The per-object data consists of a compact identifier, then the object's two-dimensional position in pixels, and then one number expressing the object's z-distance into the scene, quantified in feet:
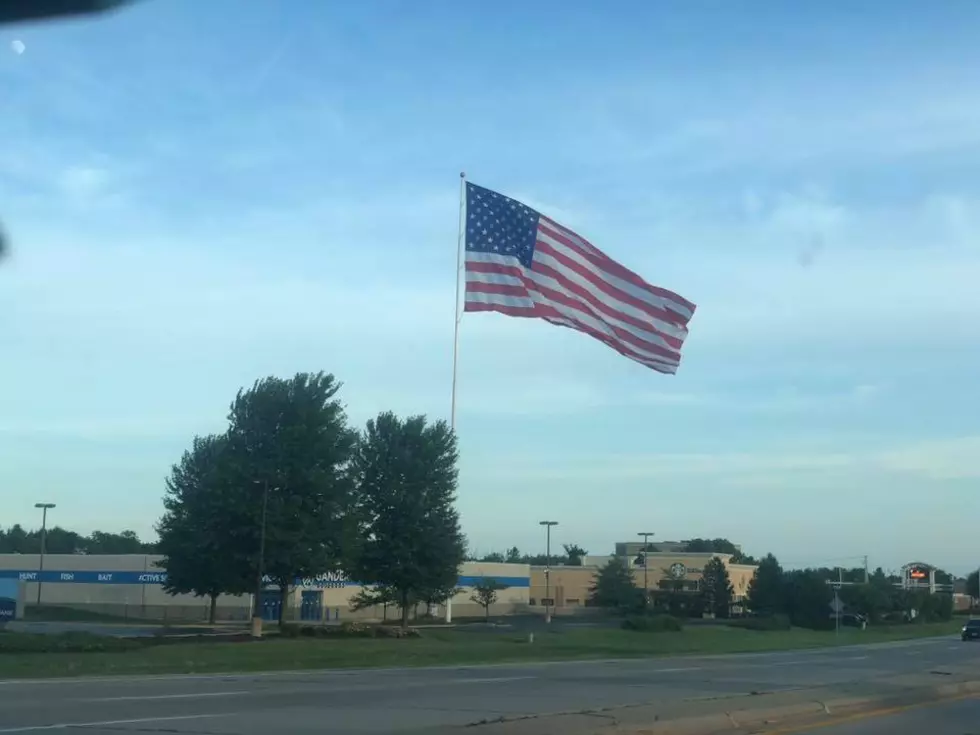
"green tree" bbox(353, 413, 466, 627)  184.34
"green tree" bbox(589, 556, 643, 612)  344.08
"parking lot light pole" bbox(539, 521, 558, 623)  287.77
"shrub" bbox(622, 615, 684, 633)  209.46
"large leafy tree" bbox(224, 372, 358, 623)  157.58
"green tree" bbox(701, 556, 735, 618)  368.89
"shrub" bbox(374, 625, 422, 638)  160.23
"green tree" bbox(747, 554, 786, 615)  337.72
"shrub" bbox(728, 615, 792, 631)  263.62
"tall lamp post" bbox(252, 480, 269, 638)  152.35
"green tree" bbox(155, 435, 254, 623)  159.33
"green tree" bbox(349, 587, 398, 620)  192.03
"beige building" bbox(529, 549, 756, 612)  396.57
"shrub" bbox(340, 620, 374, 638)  157.36
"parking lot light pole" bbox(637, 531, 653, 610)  331.71
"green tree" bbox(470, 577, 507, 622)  305.73
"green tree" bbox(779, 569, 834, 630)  317.01
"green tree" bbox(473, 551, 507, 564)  591.86
